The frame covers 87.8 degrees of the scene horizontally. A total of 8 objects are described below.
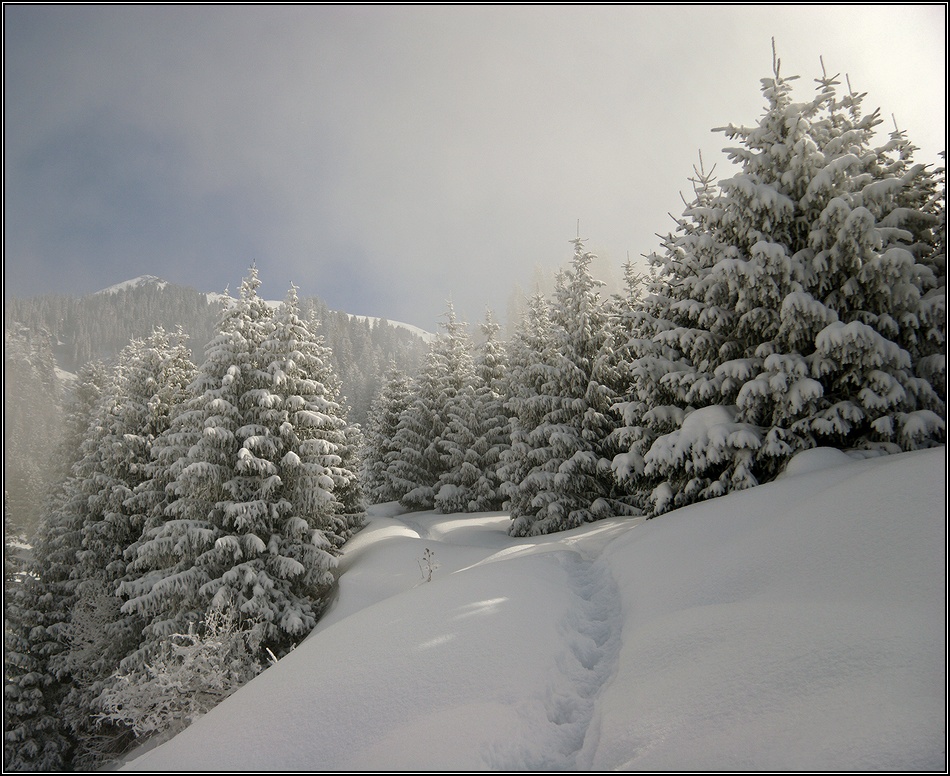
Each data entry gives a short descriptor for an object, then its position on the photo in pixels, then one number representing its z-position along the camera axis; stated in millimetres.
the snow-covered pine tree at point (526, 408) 20266
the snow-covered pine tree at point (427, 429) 30500
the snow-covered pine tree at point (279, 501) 14336
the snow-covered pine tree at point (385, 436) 32719
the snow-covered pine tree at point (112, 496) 16953
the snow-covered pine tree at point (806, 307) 9586
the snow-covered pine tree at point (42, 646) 15891
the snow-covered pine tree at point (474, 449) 28420
